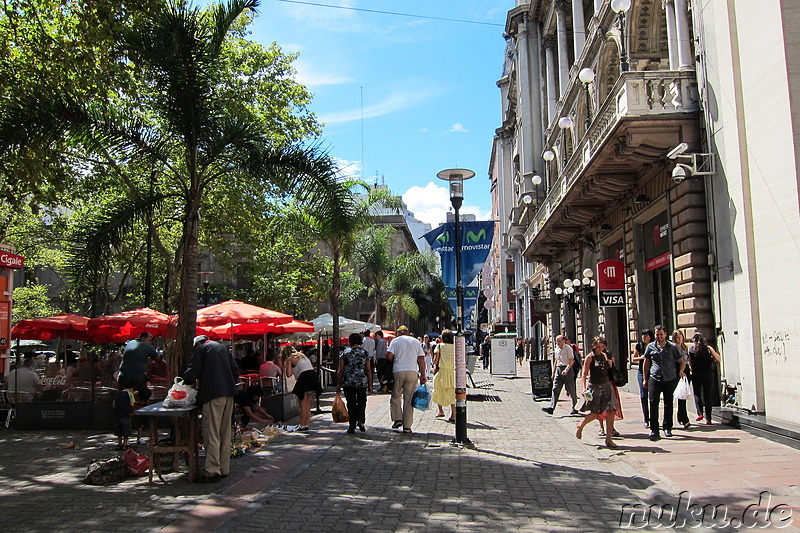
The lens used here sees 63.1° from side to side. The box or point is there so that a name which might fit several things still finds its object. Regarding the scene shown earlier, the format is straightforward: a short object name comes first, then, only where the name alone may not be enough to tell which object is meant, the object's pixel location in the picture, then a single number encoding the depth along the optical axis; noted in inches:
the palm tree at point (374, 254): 1640.0
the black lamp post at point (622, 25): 550.9
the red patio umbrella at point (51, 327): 548.4
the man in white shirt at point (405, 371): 428.5
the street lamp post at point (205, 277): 1116.0
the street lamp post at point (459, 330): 379.6
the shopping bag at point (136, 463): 288.0
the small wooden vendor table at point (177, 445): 269.7
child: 369.4
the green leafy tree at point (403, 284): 1975.1
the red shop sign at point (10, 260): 669.3
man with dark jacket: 274.5
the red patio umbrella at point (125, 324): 554.3
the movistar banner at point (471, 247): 603.8
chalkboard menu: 602.9
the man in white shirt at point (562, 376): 535.8
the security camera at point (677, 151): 477.7
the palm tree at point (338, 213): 459.8
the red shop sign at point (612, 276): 742.5
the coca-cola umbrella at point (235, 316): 542.0
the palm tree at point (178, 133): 394.0
